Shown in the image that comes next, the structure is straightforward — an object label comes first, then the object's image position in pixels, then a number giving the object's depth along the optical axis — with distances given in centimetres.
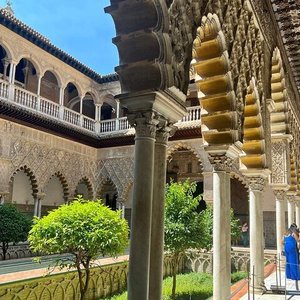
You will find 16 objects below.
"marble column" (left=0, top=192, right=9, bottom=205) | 1349
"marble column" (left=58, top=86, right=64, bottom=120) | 1666
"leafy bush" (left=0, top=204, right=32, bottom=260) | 1128
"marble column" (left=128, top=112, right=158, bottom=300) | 321
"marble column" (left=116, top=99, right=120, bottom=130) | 1888
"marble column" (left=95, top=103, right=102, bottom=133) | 1922
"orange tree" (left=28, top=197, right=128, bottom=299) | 671
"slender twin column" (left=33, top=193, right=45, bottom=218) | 1552
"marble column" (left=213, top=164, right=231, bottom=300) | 520
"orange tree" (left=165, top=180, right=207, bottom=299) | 966
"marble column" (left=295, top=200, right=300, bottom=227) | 1349
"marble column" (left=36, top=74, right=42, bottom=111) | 1543
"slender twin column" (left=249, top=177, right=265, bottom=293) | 710
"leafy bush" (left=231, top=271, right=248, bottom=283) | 1111
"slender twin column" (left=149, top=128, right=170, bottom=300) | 350
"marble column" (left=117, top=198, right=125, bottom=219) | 1824
